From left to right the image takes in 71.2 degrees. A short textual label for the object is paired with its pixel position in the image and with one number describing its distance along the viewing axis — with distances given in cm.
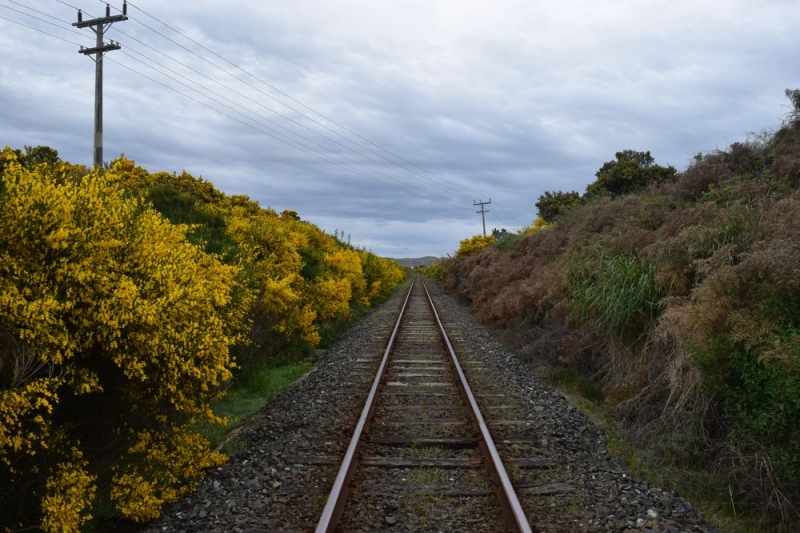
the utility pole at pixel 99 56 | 1708
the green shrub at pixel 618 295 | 855
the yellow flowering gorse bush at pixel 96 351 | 406
